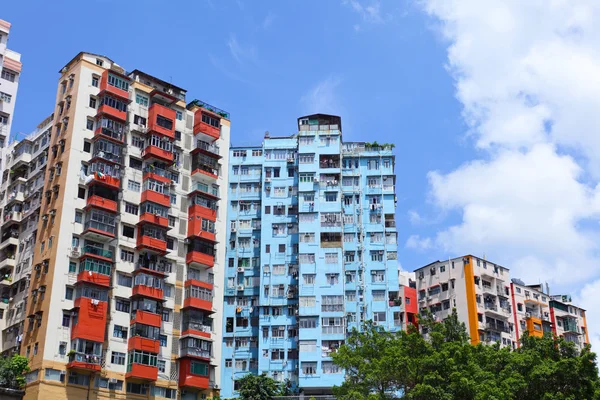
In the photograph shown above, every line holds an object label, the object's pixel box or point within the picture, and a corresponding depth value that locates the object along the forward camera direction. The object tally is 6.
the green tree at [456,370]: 40.50
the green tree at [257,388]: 60.91
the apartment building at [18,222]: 56.97
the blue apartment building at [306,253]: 71.62
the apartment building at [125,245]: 52.34
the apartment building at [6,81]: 56.22
